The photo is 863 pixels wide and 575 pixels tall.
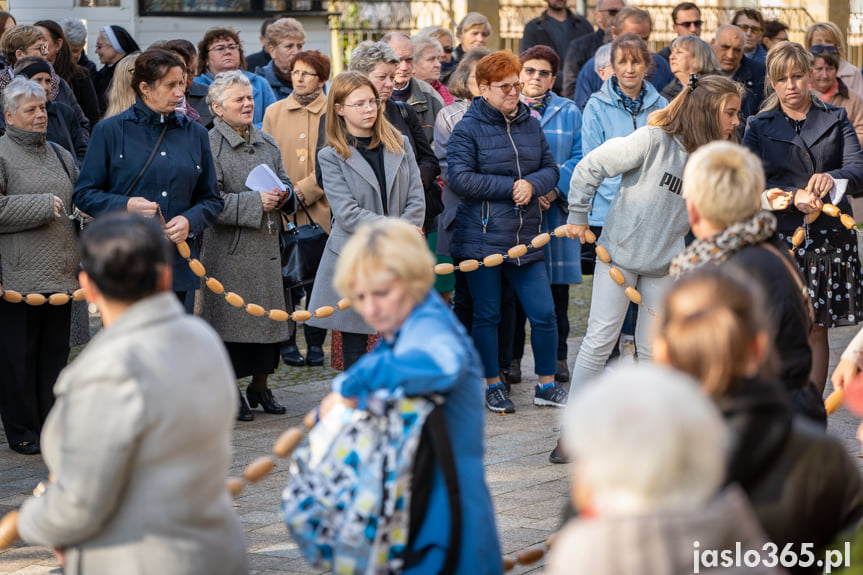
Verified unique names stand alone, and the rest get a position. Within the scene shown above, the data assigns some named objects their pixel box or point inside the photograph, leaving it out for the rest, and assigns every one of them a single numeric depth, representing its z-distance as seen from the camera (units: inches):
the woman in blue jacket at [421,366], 269.0
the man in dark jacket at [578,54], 986.1
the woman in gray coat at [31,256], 552.7
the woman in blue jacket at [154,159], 554.6
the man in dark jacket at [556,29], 1104.8
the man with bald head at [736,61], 837.2
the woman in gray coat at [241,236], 601.9
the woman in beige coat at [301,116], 696.4
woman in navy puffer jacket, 621.6
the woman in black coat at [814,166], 588.7
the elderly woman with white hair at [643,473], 179.2
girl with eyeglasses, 571.5
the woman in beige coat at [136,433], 246.4
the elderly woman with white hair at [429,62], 786.8
